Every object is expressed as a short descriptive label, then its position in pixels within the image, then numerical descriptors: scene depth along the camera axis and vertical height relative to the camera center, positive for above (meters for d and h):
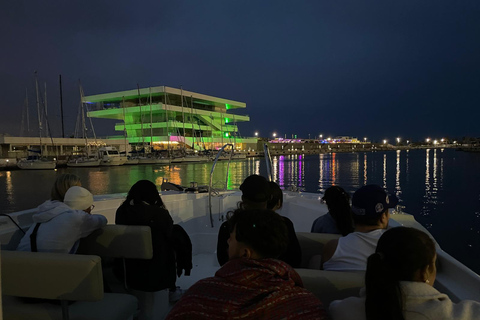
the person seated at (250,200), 2.20 -0.39
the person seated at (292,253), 1.99 -0.69
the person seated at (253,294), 0.99 -0.49
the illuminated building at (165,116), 47.78 +5.53
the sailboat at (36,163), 32.28 -1.25
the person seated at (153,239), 2.34 -0.71
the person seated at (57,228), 1.98 -0.51
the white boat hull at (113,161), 37.59 -1.45
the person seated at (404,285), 0.93 -0.44
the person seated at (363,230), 1.56 -0.45
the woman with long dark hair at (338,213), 2.43 -0.55
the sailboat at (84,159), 36.03 -1.09
